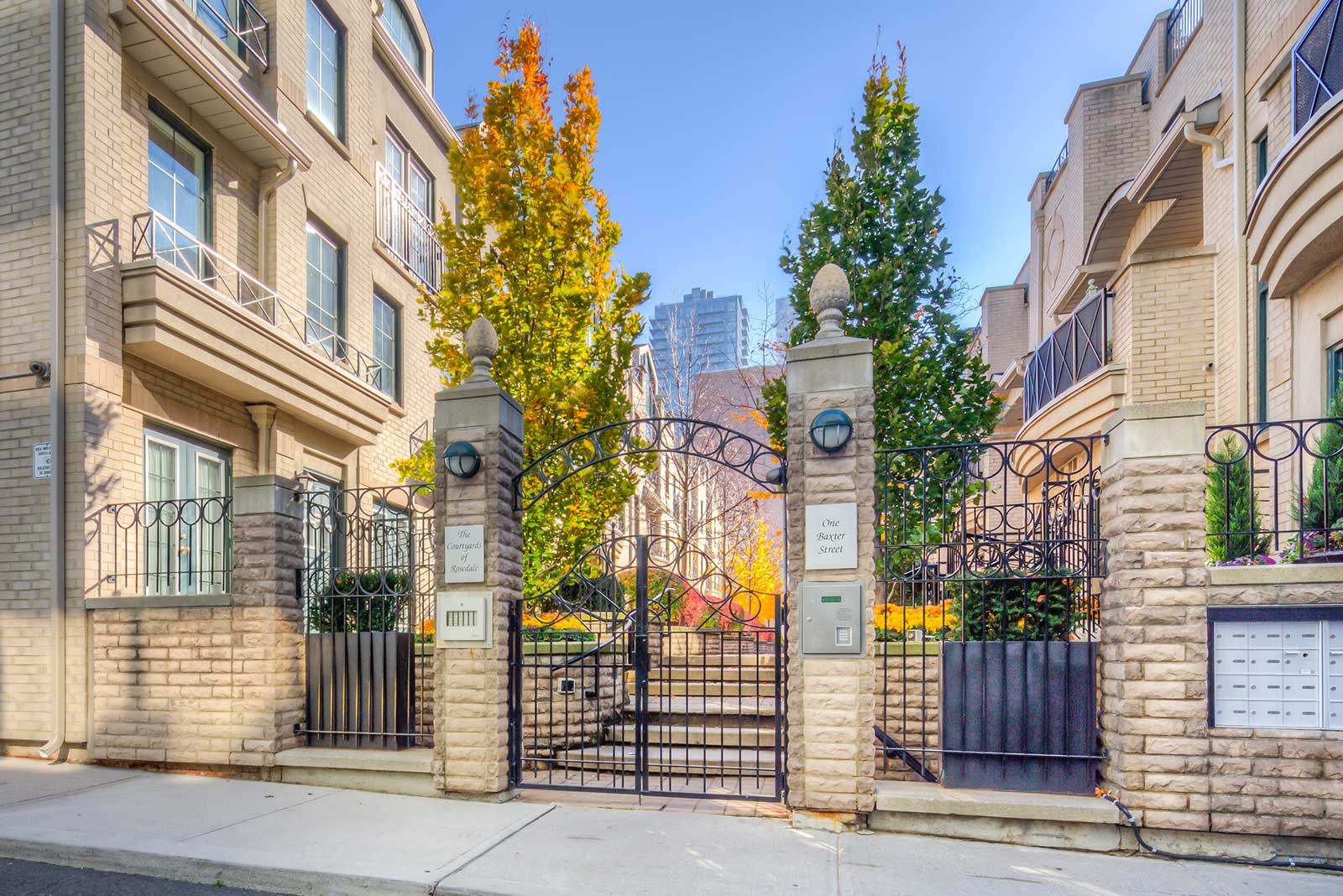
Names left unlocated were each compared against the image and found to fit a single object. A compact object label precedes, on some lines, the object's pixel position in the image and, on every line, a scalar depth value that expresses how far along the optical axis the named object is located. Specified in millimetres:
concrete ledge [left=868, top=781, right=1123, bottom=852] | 5398
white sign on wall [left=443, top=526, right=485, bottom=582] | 6695
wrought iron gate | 6543
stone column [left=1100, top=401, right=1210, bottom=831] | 5289
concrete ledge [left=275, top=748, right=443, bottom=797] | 6785
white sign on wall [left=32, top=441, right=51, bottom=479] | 8094
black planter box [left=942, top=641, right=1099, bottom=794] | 5719
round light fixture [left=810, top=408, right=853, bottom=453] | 5977
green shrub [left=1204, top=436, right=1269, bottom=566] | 6109
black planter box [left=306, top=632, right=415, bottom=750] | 7227
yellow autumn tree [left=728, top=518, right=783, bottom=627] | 14555
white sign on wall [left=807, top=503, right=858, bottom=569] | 5980
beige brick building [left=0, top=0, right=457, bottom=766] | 7469
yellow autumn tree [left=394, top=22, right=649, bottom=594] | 9570
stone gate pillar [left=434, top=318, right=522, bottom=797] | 6523
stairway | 7066
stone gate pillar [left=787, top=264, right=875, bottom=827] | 5805
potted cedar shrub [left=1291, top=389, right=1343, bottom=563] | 5824
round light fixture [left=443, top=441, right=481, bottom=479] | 6719
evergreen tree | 9617
